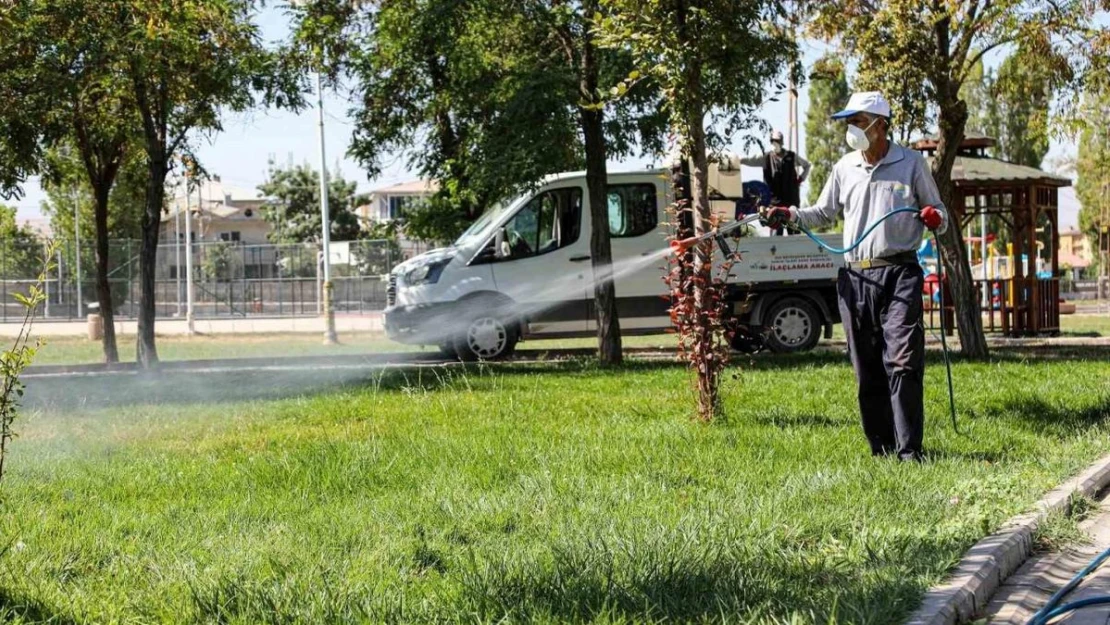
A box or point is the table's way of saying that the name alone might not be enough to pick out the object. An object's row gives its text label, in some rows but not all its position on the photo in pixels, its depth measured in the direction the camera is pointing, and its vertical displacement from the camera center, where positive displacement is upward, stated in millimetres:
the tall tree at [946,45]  13750 +2447
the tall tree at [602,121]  14758 +1843
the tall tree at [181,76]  13906 +2445
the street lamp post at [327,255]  26719 +640
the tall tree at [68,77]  14266 +2433
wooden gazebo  21844 +921
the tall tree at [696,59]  8852 +1672
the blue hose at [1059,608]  4605 -1205
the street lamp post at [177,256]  36750 +856
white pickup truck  17359 +21
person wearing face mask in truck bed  17625 +1359
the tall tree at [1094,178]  16531 +2367
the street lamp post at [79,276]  32231 +347
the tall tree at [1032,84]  15234 +2258
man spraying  7156 +5
